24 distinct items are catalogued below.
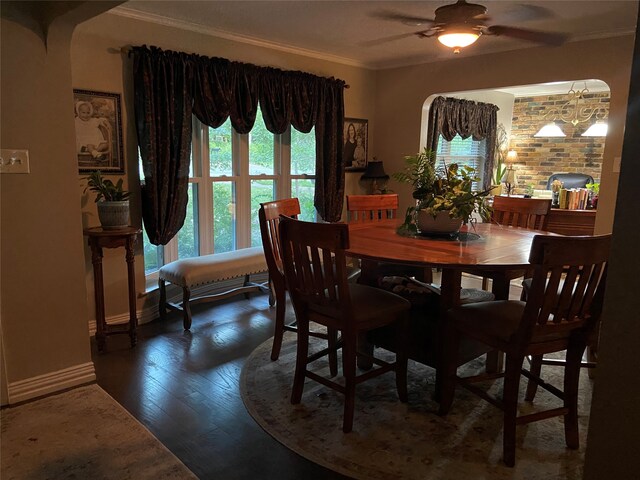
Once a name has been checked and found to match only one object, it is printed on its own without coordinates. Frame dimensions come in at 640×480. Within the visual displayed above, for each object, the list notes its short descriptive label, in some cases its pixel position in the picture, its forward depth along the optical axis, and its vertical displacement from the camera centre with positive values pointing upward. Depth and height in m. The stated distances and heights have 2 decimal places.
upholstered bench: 3.47 -0.82
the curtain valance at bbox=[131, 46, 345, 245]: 3.42 +0.45
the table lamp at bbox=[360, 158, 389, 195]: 5.23 -0.14
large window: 4.05 -0.19
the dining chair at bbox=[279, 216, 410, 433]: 2.10 -0.67
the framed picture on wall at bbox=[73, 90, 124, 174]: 3.18 +0.20
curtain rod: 3.31 +0.77
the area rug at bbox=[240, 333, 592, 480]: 1.96 -1.23
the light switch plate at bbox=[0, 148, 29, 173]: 2.23 +0.00
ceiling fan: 2.80 +0.89
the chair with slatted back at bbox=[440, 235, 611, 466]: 1.82 -0.68
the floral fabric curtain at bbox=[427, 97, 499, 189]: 5.73 +0.58
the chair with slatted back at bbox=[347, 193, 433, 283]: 3.72 -0.34
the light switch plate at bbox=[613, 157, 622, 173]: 3.77 +0.03
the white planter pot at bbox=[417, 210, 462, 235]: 2.77 -0.34
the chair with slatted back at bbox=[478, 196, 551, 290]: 3.52 -0.34
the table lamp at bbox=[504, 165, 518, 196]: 7.60 -0.20
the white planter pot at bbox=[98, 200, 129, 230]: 3.03 -0.33
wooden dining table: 2.20 -0.43
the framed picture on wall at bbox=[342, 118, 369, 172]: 5.11 +0.22
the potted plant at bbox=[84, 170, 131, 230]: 3.03 -0.28
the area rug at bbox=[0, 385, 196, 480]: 1.92 -1.24
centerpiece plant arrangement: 2.68 -0.18
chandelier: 6.59 +0.80
